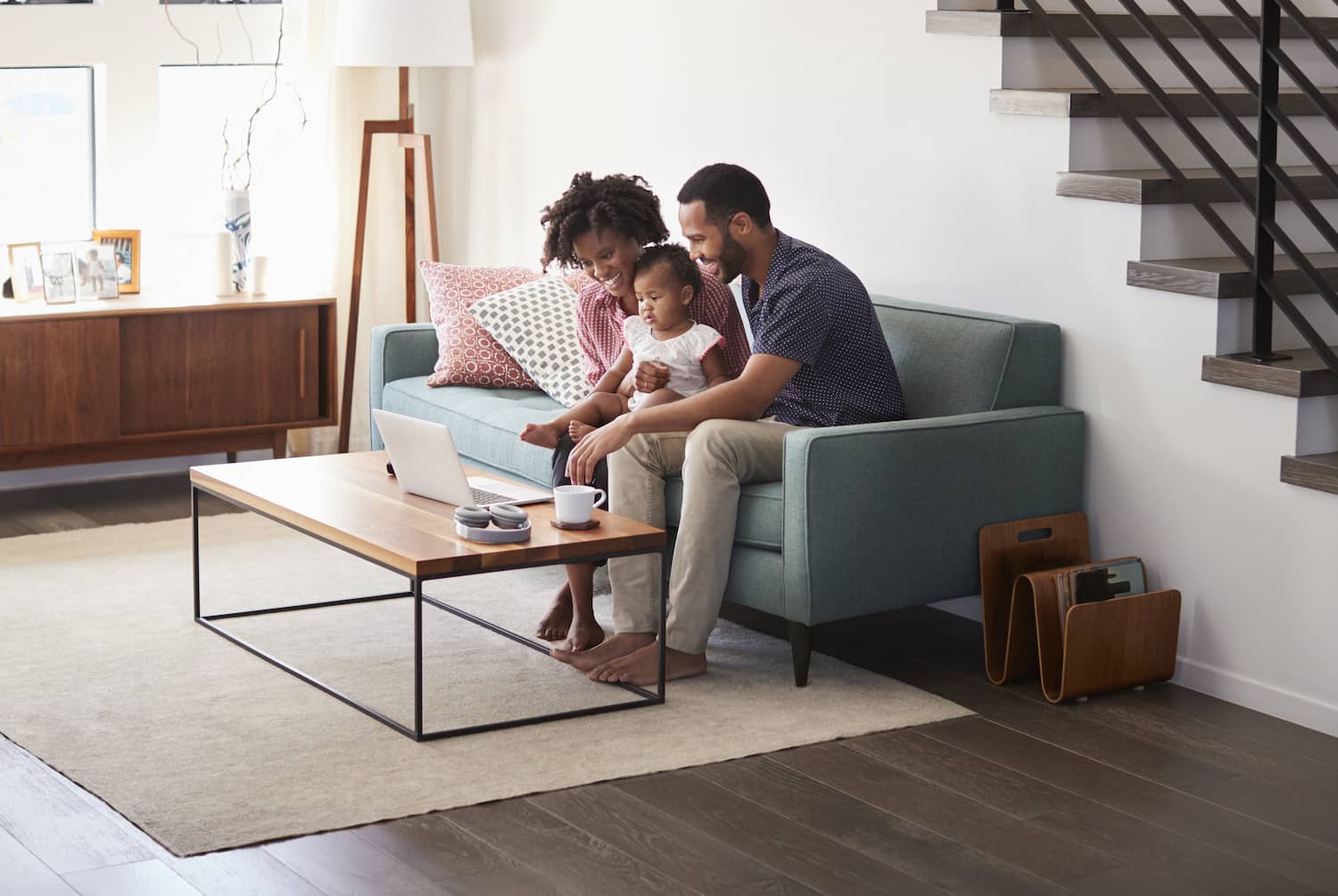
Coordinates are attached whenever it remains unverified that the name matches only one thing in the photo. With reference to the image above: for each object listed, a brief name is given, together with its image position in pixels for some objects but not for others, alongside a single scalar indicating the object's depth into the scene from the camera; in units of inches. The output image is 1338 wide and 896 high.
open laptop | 138.3
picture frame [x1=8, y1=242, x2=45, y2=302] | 209.0
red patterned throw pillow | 189.8
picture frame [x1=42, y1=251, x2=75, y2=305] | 207.9
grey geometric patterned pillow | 184.4
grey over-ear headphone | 127.8
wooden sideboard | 200.7
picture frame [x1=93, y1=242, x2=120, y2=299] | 215.3
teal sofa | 138.2
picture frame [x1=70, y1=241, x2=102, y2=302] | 213.2
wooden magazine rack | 138.4
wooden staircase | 133.9
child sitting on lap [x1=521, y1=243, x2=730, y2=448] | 153.0
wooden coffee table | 125.1
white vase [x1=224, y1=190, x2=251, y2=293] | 223.5
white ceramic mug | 132.6
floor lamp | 216.5
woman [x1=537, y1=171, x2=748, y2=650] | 155.0
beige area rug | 117.3
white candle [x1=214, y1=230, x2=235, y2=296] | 221.1
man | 141.7
